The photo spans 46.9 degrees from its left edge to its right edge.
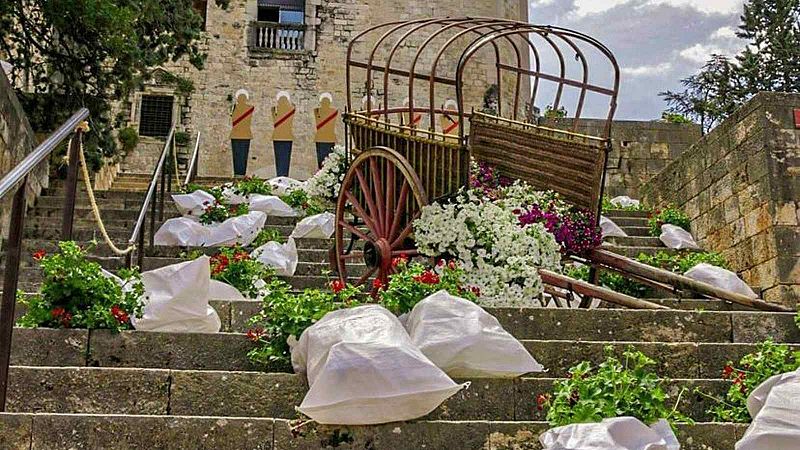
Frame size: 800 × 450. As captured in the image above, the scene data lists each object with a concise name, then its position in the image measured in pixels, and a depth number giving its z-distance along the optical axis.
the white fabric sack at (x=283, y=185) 10.29
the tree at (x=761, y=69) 25.58
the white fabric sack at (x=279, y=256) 6.29
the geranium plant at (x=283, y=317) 3.47
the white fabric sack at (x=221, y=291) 4.84
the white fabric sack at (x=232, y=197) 9.37
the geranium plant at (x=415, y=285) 3.84
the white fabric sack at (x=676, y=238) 8.12
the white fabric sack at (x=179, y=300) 3.93
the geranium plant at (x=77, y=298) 3.68
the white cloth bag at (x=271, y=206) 8.93
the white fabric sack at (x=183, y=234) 7.49
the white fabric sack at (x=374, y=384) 2.78
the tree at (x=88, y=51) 7.86
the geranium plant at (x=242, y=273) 5.41
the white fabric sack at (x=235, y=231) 7.59
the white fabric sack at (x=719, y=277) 6.21
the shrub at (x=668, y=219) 8.65
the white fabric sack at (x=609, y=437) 2.48
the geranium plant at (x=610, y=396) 2.66
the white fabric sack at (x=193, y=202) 8.48
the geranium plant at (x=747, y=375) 3.19
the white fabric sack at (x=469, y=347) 3.24
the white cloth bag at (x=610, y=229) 8.38
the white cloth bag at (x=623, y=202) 10.47
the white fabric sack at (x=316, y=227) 7.86
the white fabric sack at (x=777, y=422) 2.55
